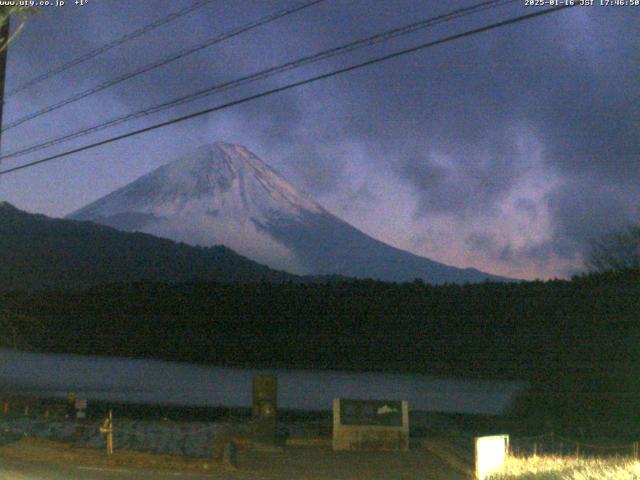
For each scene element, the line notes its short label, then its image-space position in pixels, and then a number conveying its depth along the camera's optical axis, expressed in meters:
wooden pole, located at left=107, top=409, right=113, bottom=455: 17.23
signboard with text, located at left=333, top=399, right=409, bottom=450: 19.91
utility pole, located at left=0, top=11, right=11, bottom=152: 15.39
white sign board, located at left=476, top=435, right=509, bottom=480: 13.25
